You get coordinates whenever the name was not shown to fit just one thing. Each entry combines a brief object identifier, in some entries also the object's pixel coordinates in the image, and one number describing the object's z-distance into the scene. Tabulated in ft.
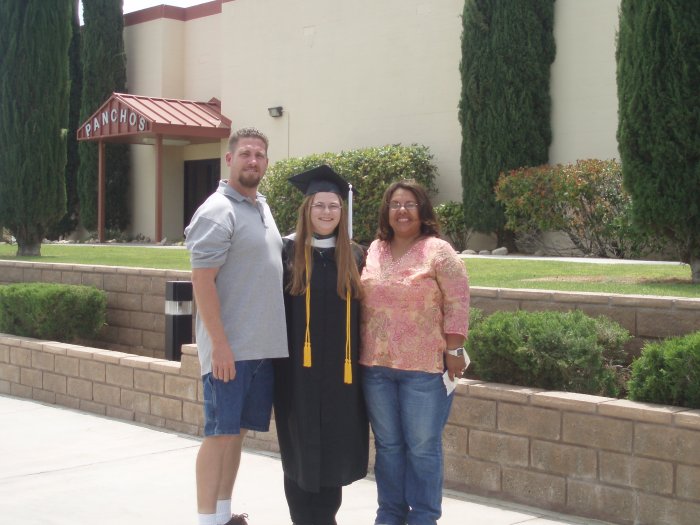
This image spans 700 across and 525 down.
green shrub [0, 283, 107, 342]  30.68
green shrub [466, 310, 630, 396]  18.48
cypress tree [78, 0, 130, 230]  77.71
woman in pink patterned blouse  14.10
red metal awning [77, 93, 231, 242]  67.56
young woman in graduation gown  14.34
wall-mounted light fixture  65.87
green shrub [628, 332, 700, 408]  16.48
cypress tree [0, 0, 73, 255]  50.03
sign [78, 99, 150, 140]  67.41
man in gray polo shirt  14.21
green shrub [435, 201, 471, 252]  52.54
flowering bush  43.60
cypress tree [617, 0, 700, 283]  25.52
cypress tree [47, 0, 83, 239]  81.46
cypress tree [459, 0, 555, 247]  49.55
